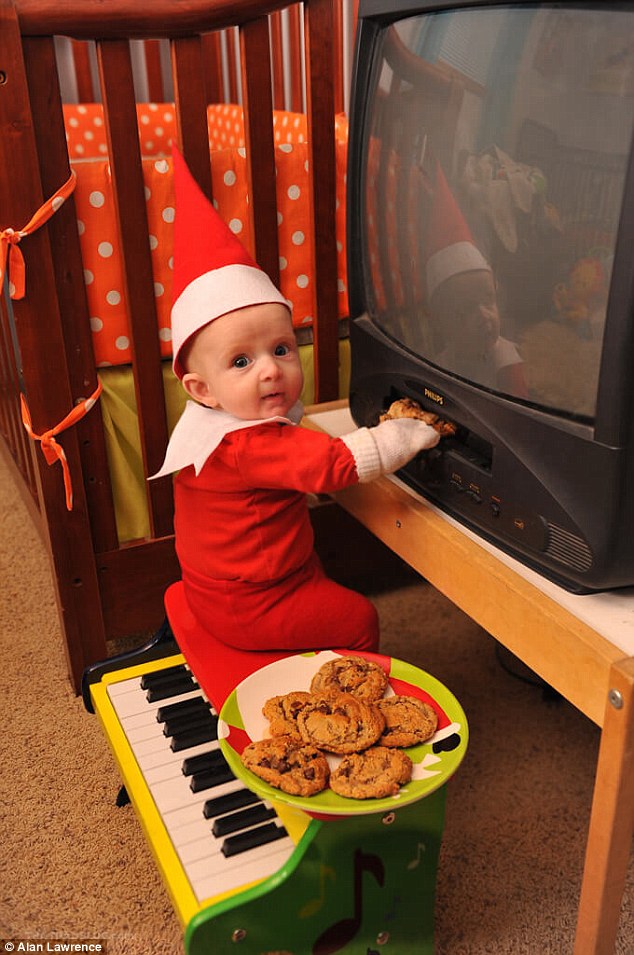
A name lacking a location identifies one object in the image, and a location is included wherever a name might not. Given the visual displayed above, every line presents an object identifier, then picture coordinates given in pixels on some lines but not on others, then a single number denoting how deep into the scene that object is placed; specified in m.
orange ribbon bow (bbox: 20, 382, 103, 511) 1.31
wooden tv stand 0.79
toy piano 0.84
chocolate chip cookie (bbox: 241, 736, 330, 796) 0.85
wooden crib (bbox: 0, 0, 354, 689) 1.17
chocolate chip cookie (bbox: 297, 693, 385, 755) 0.90
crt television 0.74
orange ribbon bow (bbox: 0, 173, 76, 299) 1.20
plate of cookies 0.85
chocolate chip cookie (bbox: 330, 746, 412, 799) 0.84
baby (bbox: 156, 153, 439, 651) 1.05
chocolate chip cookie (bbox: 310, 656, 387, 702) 0.97
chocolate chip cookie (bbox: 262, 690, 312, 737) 0.92
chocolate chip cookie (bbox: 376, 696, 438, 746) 0.91
